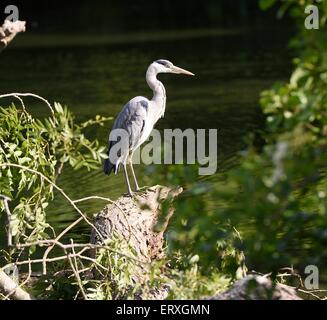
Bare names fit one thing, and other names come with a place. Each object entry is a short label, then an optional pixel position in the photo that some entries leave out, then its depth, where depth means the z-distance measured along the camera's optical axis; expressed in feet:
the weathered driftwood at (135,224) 36.93
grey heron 45.13
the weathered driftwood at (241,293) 25.50
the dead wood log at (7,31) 27.95
